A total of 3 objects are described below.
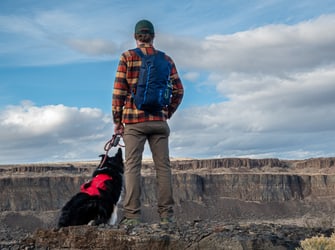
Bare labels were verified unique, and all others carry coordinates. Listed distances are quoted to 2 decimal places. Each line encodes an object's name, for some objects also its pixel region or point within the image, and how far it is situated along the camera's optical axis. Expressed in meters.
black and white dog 8.53
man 8.08
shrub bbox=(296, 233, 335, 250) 6.55
